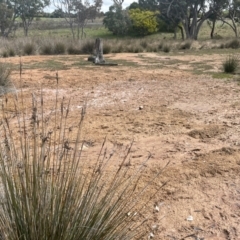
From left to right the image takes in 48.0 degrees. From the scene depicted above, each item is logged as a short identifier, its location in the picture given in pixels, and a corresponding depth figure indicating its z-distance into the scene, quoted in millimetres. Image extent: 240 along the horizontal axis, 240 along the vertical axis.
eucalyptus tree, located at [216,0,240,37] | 24032
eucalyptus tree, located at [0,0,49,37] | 24030
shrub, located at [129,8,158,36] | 27816
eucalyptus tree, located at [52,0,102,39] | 23777
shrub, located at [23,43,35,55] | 11692
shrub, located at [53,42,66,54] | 12256
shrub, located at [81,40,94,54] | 12807
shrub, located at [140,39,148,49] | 14000
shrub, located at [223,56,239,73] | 7453
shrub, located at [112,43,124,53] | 12825
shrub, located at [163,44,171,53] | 13392
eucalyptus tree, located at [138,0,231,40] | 23594
